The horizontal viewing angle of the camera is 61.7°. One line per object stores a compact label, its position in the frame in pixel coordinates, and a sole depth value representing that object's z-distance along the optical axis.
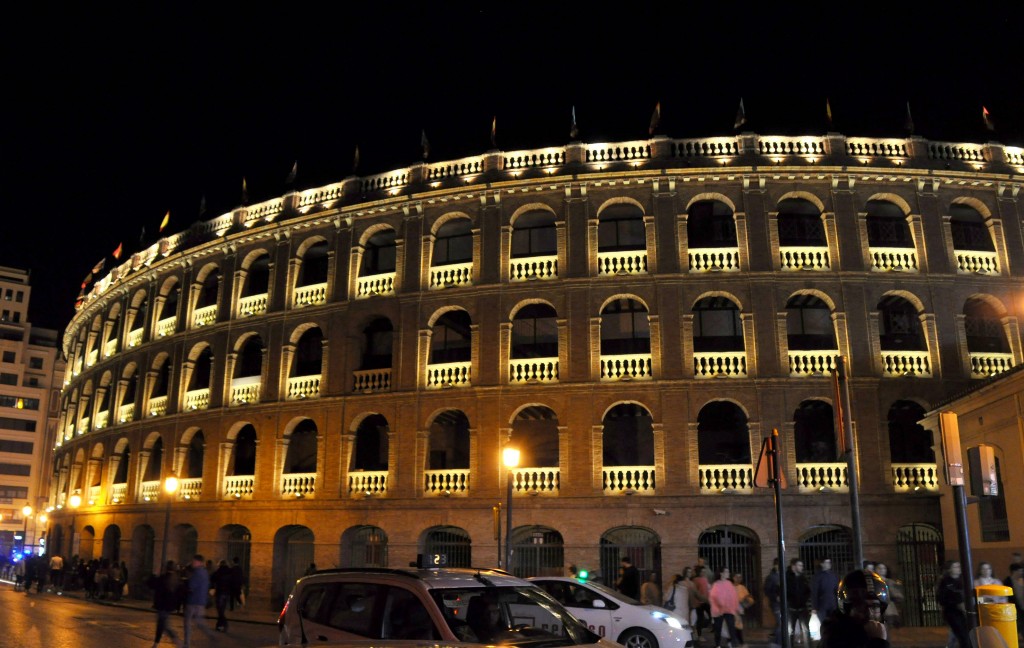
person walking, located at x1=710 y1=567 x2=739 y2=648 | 16.52
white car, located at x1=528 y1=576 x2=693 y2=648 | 14.98
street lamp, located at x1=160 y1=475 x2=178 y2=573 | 28.91
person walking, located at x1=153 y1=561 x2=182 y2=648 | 15.20
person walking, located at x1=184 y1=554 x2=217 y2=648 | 15.70
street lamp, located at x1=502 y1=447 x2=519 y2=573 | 21.17
